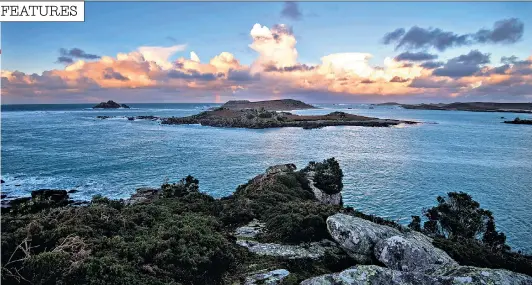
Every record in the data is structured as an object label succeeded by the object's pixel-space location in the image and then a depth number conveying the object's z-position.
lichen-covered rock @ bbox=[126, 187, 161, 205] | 32.83
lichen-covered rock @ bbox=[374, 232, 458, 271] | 14.53
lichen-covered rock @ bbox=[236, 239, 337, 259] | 16.92
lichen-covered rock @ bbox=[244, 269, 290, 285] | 13.63
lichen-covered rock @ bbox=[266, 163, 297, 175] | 36.66
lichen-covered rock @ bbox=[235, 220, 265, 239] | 20.10
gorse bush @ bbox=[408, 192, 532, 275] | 21.62
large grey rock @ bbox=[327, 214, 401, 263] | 16.50
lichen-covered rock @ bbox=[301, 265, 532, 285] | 10.95
